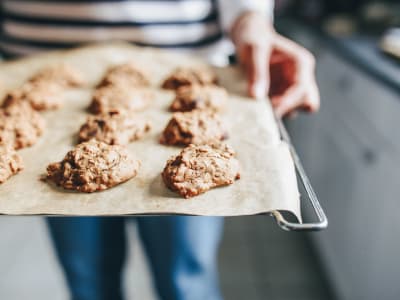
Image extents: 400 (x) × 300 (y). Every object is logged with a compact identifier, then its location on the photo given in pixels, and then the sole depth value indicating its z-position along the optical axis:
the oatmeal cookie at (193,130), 1.03
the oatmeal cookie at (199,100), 1.19
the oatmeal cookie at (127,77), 1.34
